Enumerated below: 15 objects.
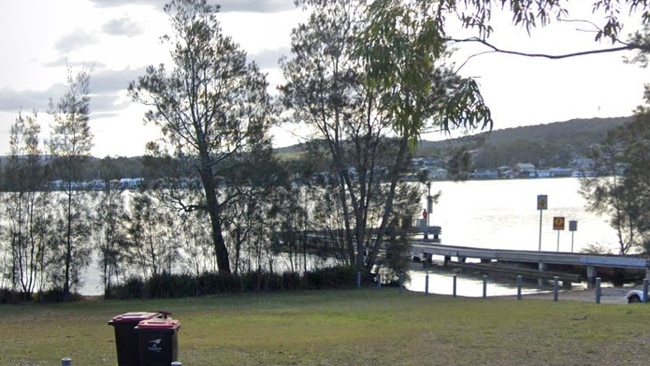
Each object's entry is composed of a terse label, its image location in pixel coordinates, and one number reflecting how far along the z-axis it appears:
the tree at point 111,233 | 34.66
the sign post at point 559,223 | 45.53
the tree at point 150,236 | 35.00
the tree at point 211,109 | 34.75
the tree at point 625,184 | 40.75
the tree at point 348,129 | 35.09
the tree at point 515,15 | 9.08
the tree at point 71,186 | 34.09
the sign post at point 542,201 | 45.22
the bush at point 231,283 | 32.97
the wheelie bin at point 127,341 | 9.87
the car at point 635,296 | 24.41
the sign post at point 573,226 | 45.91
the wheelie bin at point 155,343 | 9.38
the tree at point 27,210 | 34.03
